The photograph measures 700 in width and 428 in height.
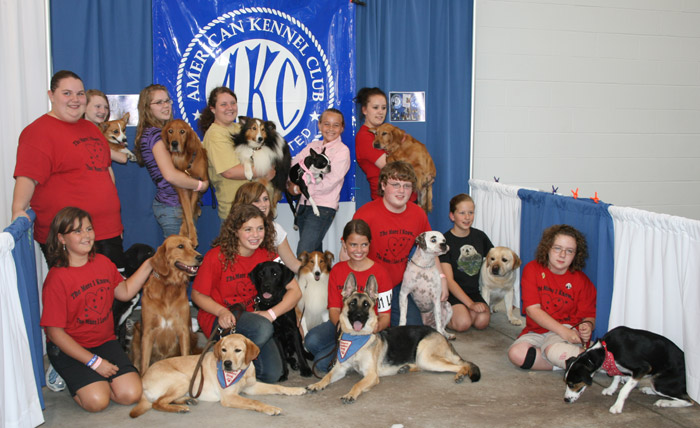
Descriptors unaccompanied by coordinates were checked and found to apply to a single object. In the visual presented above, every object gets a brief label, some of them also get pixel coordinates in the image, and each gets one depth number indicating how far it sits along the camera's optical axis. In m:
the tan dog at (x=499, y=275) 4.26
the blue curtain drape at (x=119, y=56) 4.69
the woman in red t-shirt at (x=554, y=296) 3.50
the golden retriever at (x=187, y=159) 3.98
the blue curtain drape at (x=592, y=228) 3.52
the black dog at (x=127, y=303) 3.62
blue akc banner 4.91
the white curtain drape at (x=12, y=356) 2.46
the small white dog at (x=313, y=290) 3.86
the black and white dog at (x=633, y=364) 2.93
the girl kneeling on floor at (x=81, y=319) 2.93
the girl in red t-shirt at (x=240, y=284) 3.34
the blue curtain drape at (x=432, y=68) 5.30
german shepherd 3.21
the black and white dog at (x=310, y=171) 4.50
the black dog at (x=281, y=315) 3.38
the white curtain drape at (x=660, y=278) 3.00
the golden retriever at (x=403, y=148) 4.78
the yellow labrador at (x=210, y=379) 2.93
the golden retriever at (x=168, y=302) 3.24
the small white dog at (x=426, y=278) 3.72
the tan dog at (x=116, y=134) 4.44
